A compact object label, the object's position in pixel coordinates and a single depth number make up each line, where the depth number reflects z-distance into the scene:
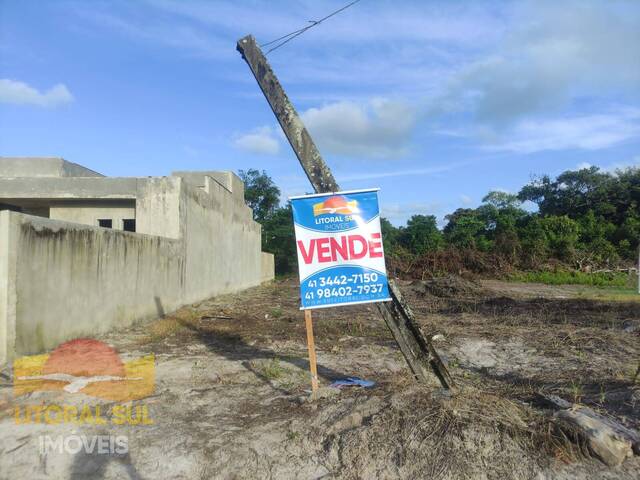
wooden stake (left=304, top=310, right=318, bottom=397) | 4.76
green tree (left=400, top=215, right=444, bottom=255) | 32.16
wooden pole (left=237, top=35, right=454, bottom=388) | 4.78
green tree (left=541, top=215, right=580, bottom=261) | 27.19
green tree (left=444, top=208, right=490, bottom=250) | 29.74
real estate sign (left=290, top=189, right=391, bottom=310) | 4.81
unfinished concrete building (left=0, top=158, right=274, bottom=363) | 6.60
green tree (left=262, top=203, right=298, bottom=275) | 37.19
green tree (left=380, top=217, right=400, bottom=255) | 36.35
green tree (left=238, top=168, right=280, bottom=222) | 37.84
